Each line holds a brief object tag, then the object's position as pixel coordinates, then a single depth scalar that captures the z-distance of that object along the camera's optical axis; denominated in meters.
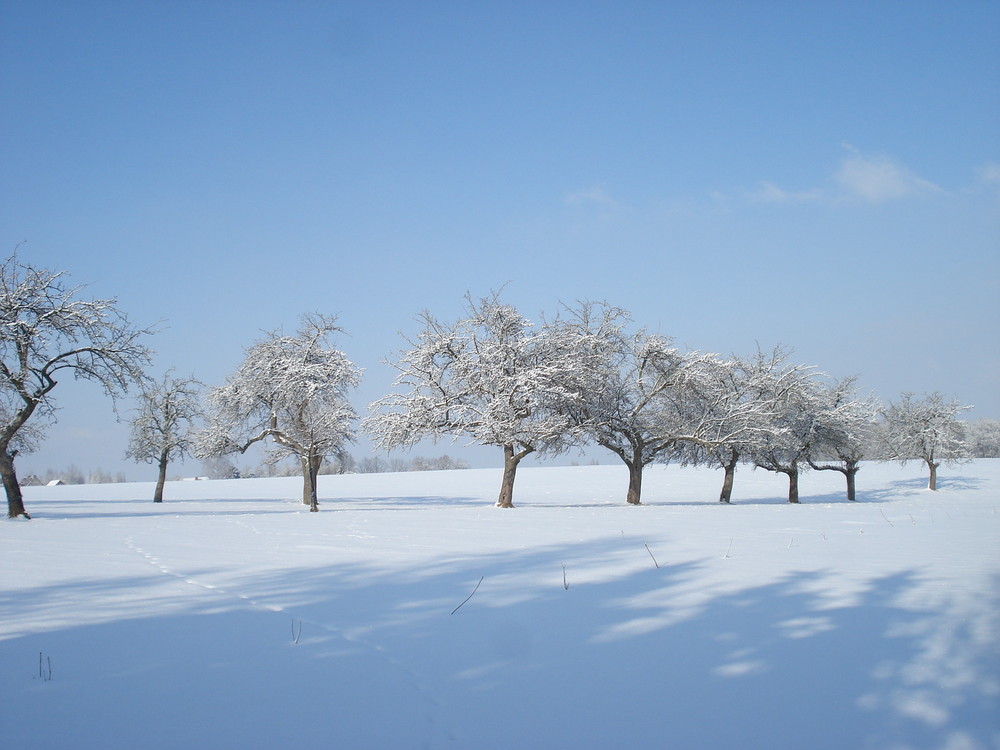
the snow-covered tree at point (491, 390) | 22.81
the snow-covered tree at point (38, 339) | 16.78
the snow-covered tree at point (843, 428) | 33.75
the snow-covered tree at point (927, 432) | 44.62
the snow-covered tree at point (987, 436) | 87.56
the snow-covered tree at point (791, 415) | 31.73
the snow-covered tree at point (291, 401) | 27.64
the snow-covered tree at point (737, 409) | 27.10
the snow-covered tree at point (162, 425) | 38.03
